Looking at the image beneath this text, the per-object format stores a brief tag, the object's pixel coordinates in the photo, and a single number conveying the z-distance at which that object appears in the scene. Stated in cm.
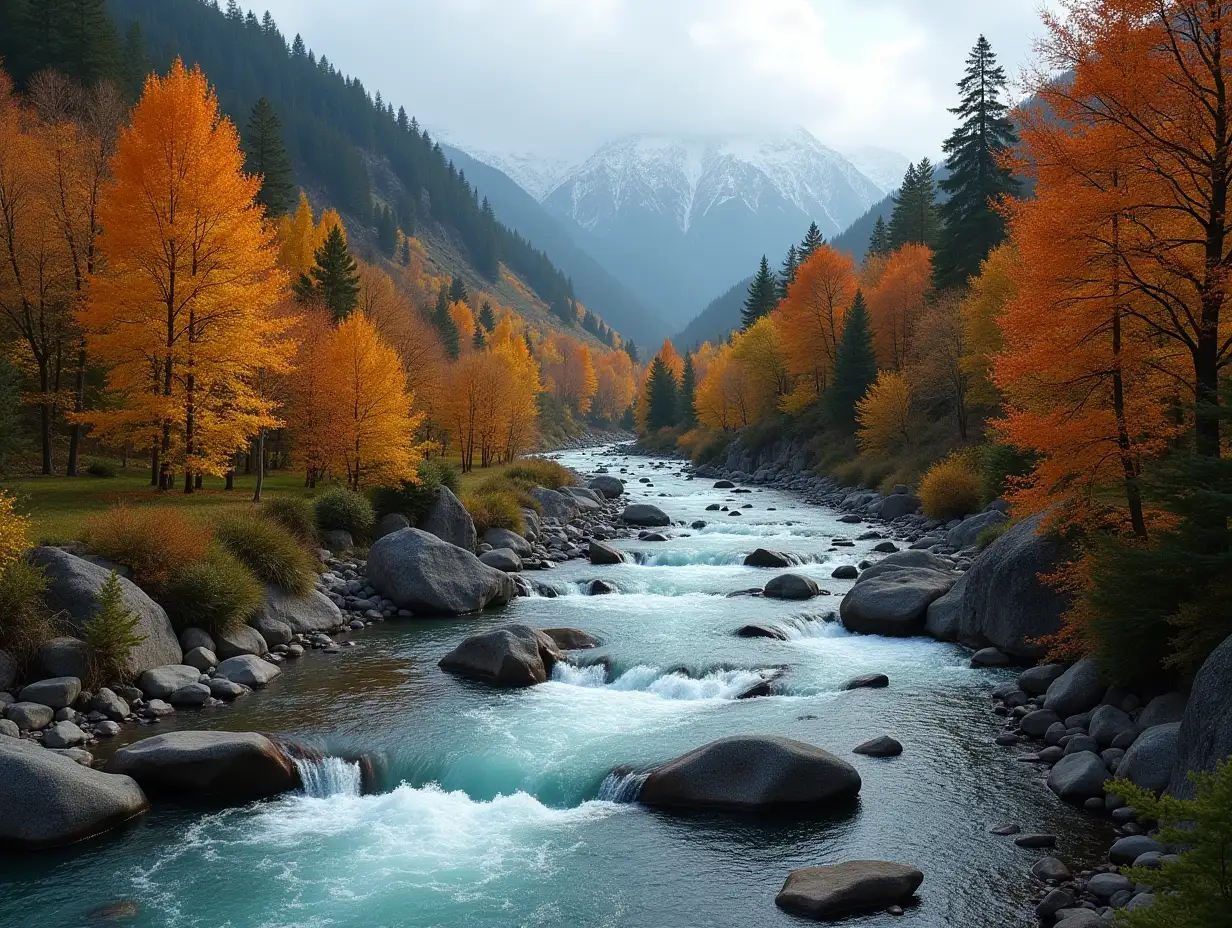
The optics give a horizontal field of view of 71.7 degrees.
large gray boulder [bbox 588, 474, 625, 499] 5147
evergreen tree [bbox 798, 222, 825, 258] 8381
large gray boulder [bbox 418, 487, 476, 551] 3052
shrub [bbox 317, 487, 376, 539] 2802
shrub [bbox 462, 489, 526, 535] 3284
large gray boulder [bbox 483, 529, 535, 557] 3181
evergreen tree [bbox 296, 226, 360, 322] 5056
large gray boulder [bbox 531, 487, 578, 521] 3994
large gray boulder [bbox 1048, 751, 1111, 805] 1207
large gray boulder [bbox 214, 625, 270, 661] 1888
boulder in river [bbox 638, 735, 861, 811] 1242
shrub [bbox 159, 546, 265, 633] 1880
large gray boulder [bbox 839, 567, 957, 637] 2158
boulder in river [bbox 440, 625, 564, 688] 1809
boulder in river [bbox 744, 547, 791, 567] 3025
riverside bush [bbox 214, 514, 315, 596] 2172
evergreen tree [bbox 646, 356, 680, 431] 10606
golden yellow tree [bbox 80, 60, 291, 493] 2603
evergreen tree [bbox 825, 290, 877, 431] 5722
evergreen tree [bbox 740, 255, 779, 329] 9031
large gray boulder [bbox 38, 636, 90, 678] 1568
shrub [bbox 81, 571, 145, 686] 1595
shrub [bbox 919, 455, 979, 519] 3572
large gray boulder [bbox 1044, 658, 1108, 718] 1465
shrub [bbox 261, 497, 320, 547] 2572
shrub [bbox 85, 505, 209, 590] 1895
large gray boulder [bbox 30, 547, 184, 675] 1655
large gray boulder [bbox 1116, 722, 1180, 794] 1120
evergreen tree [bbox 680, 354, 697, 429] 9992
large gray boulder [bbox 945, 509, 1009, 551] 2967
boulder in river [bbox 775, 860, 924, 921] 977
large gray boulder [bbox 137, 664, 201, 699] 1641
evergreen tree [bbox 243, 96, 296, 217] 6844
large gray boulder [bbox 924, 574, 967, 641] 2073
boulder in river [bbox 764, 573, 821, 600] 2527
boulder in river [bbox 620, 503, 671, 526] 4075
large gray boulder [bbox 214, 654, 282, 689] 1756
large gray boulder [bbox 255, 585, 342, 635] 2103
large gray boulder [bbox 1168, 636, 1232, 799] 971
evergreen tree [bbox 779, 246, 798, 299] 9435
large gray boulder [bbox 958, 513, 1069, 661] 1795
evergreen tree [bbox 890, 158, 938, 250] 7469
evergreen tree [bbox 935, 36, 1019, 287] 5147
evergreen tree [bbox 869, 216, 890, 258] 8694
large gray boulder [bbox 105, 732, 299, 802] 1294
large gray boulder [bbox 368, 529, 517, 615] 2394
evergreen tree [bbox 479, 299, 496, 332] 13019
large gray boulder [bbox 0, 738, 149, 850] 1127
